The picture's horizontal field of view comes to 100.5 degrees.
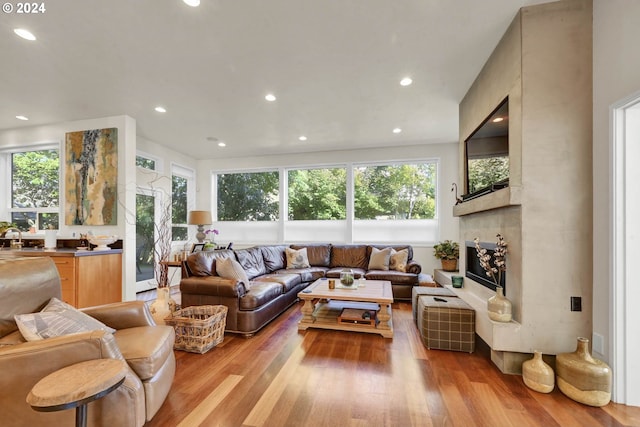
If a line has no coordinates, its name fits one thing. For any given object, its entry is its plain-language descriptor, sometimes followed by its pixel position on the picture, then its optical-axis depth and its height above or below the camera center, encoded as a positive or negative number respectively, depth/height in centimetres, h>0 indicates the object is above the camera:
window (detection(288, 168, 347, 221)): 579 +47
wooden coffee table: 287 -106
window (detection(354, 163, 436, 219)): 534 +49
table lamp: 522 -8
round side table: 97 -66
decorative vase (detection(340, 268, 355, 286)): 335 -82
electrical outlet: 198 -66
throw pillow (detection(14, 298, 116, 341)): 137 -59
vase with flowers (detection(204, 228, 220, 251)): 485 -53
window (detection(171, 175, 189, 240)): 568 +16
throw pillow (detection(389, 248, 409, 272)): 463 -80
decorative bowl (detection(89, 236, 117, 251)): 362 -36
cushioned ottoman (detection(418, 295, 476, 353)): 250 -106
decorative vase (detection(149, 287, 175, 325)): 305 -108
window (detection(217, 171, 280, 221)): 618 +45
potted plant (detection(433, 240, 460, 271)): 475 -71
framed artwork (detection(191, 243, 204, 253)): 504 -61
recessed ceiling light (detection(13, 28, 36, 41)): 216 +150
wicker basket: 245 -111
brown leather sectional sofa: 289 -91
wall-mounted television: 235 +62
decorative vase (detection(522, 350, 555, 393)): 188 -115
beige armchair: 120 -73
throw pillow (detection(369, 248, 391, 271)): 473 -80
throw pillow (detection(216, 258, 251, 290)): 305 -65
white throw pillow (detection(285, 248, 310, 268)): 497 -83
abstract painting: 392 +58
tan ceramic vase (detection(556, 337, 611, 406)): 172 -108
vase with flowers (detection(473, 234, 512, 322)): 212 -59
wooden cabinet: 324 -78
